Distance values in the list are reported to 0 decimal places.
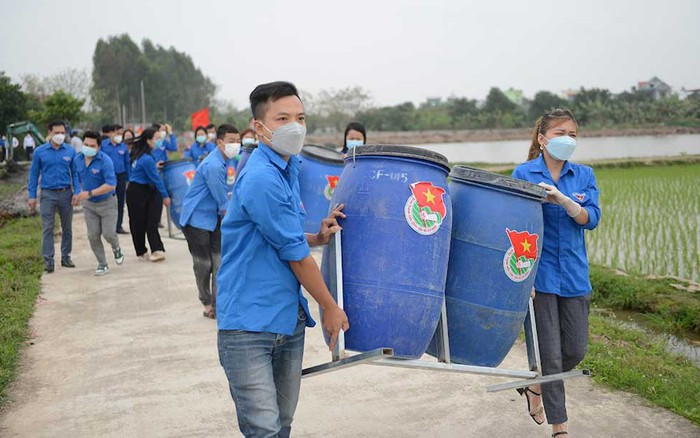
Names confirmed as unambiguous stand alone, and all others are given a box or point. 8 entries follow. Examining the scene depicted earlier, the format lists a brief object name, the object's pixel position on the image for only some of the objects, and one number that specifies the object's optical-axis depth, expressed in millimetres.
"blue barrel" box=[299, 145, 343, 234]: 5395
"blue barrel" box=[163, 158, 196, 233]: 8812
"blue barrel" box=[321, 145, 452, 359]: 2668
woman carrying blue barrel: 3424
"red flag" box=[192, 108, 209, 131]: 15180
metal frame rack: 2588
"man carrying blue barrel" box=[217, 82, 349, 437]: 2480
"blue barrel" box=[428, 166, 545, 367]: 2963
